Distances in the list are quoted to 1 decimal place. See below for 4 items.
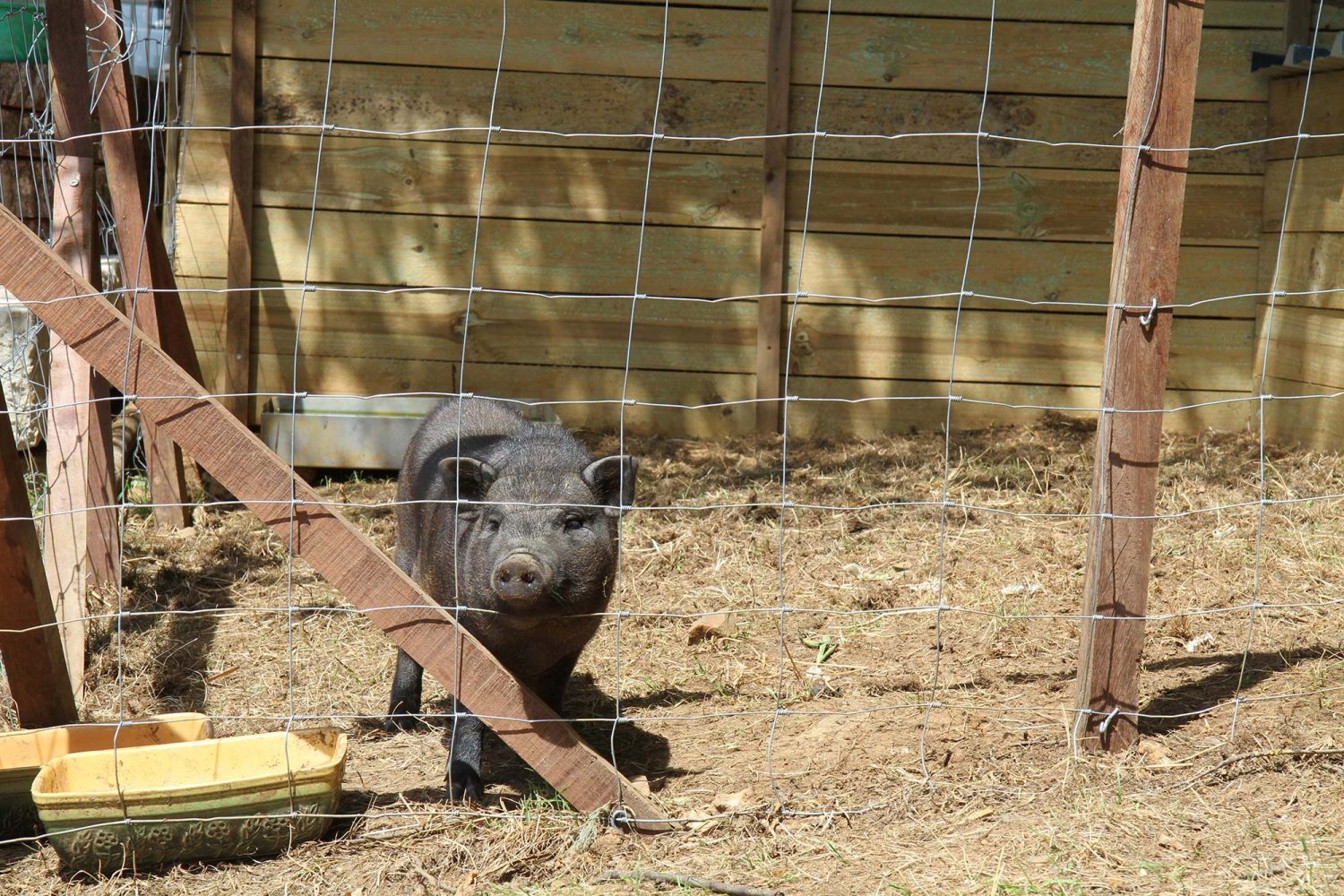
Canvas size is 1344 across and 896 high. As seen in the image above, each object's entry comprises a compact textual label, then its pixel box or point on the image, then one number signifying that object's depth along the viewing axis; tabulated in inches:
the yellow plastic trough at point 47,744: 273.4
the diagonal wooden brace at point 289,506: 251.6
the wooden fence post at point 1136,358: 264.1
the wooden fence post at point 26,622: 276.7
